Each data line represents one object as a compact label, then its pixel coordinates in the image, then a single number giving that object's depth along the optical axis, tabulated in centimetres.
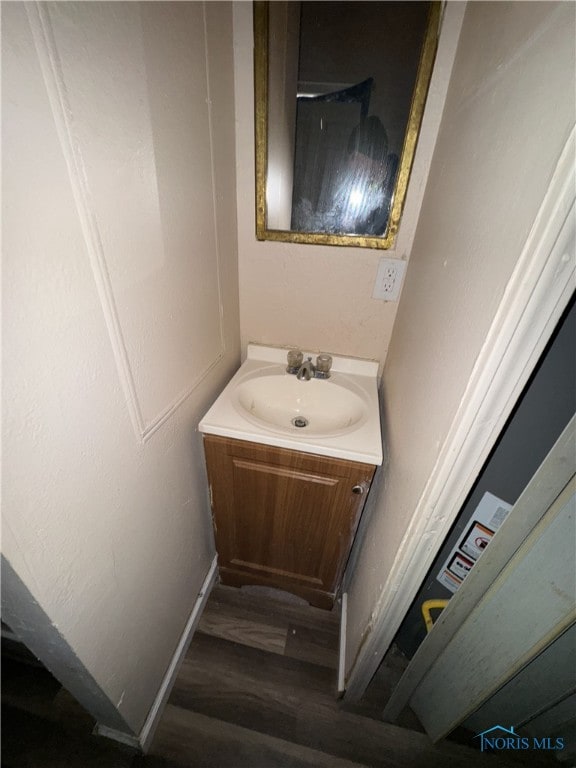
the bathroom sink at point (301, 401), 106
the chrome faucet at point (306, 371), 109
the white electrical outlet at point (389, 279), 99
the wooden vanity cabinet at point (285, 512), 85
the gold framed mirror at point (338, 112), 76
